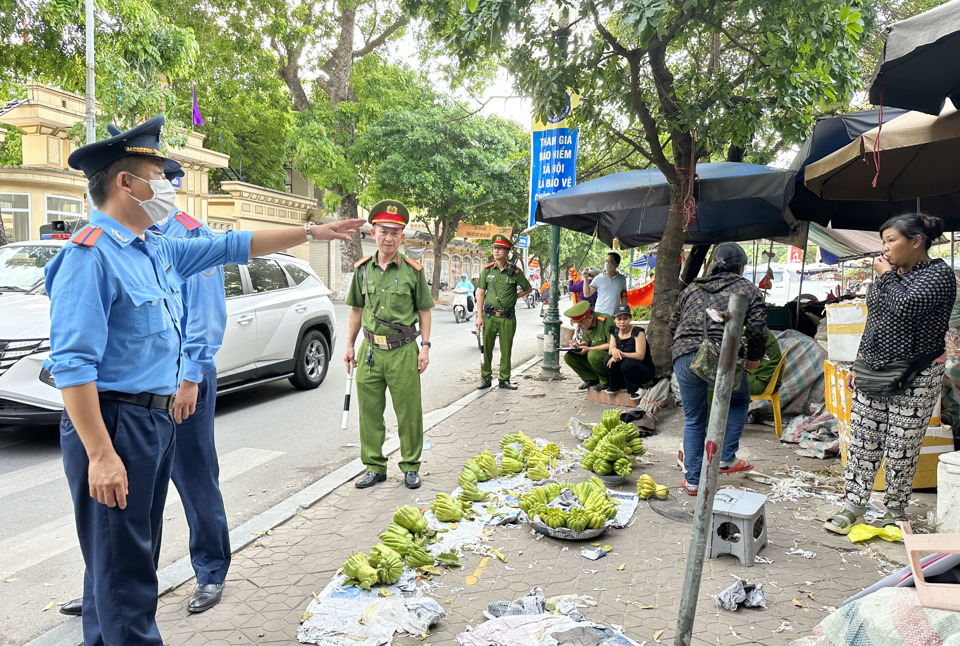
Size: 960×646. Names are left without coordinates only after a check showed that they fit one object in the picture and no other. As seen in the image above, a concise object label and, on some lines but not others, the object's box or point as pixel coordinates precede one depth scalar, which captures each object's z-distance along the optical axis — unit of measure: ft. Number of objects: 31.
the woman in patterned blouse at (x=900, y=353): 12.38
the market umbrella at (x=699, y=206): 23.62
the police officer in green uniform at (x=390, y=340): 16.15
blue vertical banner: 30.37
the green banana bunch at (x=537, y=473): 16.43
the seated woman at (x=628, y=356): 23.52
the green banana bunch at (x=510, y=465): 17.08
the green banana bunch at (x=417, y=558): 11.57
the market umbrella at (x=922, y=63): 9.76
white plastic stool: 11.79
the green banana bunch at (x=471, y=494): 15.06
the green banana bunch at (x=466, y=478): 15.51
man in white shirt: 35.81
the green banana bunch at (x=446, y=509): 13.85
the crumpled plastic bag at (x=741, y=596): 10.32
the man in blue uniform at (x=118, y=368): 6.85
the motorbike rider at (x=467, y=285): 70.74
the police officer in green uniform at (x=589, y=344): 25.63
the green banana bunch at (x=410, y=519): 12.71
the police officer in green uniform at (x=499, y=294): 29.60
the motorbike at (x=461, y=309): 68.74
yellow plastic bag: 12.79
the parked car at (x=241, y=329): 17.95
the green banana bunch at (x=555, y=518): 13.04
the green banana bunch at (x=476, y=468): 16.32
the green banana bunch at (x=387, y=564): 10.99
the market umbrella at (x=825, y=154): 19.95
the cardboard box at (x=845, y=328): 16.52
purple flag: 58.58
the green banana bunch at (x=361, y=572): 10.79
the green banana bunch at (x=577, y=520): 12.89
